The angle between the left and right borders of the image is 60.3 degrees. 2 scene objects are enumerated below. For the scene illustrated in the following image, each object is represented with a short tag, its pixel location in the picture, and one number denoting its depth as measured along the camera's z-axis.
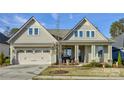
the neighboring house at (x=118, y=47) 11.52
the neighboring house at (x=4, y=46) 10.69
